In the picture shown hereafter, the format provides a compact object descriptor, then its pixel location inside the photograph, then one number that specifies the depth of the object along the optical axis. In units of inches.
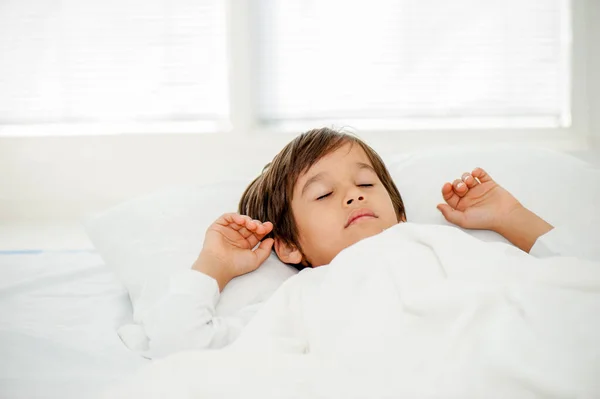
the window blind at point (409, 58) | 99.4
